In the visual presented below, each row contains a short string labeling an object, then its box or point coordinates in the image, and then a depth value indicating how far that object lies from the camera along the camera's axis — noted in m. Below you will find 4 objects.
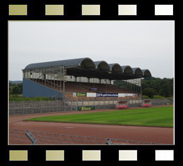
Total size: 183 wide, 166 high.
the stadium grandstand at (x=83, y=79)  50.25
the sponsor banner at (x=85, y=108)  43.63
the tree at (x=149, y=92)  79.34
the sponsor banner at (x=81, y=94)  51.62
